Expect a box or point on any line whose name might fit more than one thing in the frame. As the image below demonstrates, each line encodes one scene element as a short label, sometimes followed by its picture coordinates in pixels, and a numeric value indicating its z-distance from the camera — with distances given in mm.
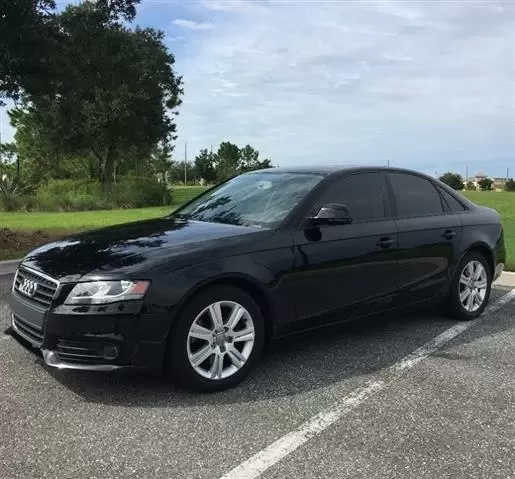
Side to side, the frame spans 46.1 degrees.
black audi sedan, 3732
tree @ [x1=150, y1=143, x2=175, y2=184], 59684
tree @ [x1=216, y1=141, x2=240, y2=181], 84069
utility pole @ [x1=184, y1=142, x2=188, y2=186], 96062
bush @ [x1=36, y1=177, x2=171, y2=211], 26250
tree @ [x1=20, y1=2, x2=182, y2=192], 26294
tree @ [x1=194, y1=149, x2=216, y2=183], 91306
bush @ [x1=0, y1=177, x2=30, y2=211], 22891
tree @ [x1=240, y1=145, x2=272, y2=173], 86000
